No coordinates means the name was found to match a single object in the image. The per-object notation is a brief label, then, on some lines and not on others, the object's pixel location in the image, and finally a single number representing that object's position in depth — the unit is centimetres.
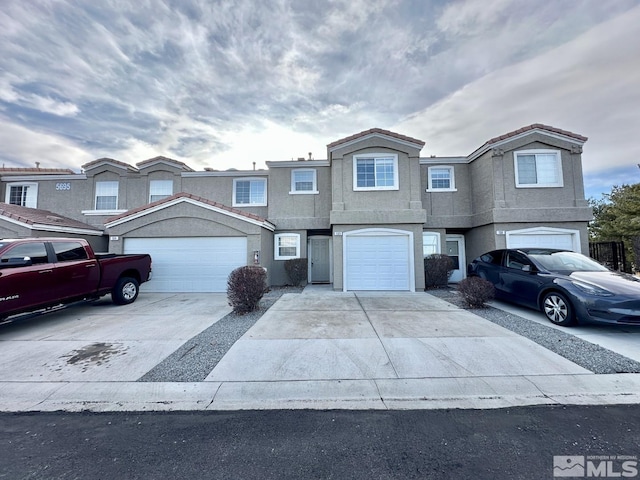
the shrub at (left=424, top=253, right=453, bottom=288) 1154
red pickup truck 591
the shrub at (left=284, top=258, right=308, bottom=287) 1230
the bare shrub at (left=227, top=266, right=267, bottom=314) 735
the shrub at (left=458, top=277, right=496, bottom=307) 754
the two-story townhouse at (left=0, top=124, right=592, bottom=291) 1103
